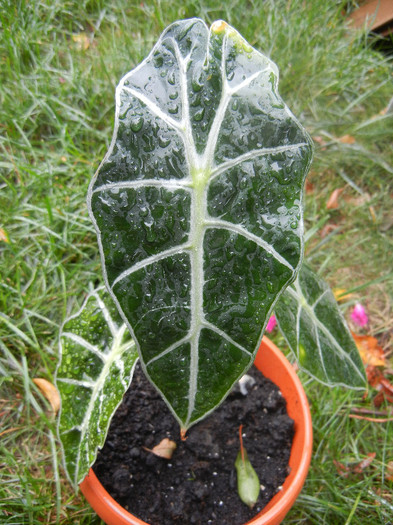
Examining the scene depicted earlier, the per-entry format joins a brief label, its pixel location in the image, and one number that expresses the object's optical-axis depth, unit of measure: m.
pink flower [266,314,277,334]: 1.24
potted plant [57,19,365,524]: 0.63
